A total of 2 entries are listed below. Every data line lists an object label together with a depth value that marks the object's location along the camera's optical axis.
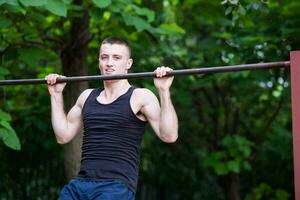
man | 6.37
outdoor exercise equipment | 5.80
